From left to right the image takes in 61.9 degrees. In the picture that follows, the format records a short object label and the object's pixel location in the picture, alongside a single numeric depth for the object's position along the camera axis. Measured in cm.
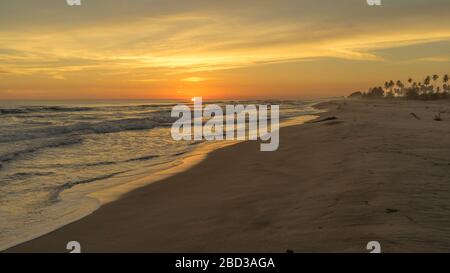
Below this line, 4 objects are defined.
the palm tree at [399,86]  14150
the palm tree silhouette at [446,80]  11671
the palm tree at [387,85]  14512
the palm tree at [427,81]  12375
